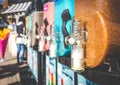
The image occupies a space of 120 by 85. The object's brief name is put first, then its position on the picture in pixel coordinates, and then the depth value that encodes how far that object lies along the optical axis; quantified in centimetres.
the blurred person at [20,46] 368
